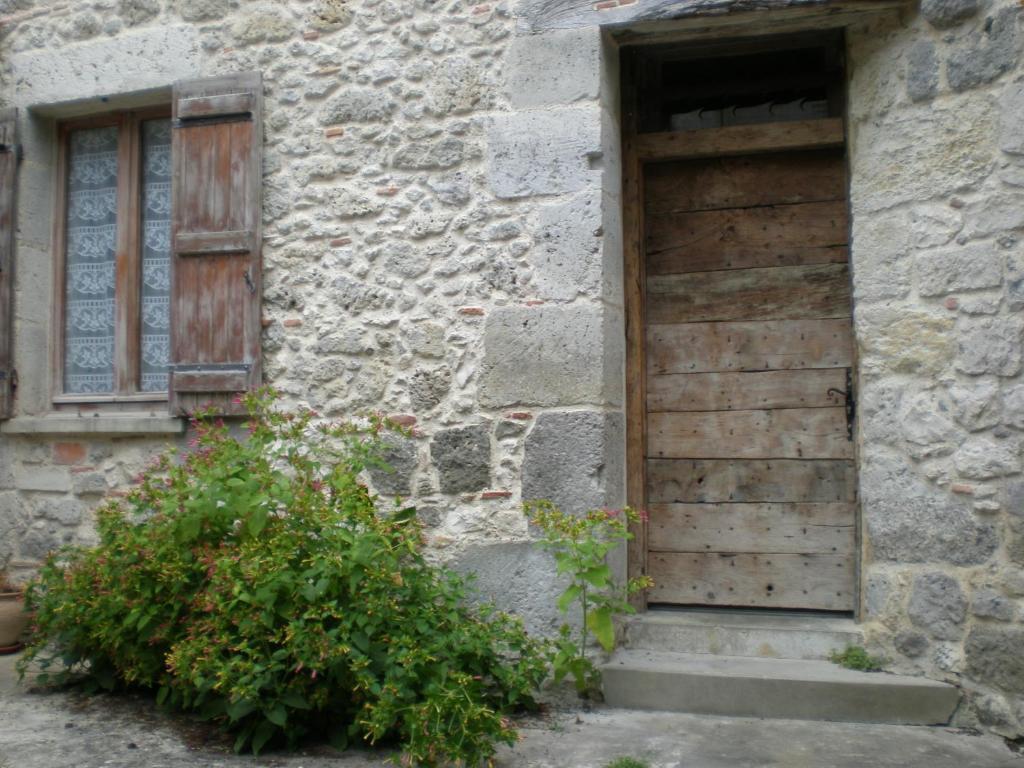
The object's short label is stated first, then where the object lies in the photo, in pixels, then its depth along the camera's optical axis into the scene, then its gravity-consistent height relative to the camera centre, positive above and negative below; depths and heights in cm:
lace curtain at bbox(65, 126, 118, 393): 499 +74
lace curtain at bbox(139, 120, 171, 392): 487 +77
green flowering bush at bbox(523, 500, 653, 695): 361 -63
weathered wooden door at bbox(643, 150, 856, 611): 423 +9
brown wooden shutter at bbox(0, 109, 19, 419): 486 +81
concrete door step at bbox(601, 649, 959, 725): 364 -109
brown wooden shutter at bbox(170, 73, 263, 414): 445 +75
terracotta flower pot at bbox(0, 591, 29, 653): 459 -100
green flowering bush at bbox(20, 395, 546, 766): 323 -76
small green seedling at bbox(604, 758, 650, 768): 318 -117
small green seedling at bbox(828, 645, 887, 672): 381 -101
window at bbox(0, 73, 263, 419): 448 +74
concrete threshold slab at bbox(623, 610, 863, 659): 400 -96
